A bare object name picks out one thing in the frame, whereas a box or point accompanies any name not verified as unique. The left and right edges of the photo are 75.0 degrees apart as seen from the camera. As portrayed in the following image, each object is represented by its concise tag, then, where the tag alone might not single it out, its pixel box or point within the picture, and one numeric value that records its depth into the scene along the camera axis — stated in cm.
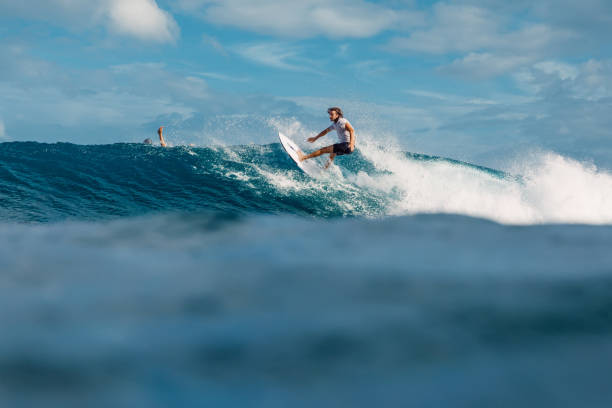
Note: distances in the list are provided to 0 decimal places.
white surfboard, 1229
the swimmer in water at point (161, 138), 1558
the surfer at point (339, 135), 1148
